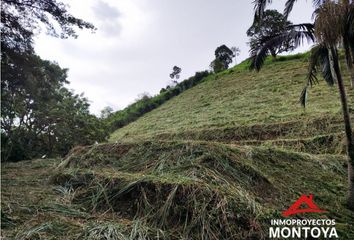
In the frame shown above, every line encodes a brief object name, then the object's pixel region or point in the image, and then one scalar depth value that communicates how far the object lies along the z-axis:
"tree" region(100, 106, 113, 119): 33.01
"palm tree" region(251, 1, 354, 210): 4.06
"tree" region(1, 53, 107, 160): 7.30
